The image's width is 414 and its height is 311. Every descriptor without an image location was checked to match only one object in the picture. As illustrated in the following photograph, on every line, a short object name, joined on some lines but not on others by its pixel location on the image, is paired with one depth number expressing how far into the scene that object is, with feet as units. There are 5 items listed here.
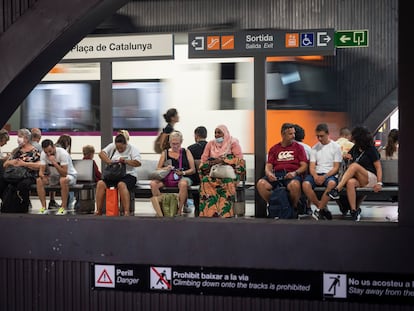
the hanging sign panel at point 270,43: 30.63
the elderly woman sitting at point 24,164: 30.60
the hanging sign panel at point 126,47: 31.73
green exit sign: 36.32
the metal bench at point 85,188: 32.90
